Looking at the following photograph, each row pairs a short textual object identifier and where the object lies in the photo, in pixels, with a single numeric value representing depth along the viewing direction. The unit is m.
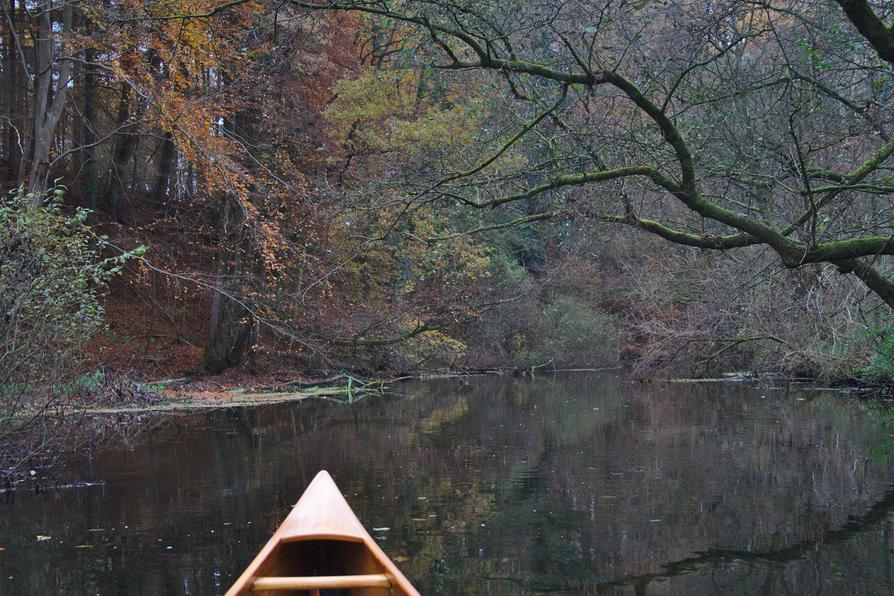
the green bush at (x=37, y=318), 7.79
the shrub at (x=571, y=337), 28.61
